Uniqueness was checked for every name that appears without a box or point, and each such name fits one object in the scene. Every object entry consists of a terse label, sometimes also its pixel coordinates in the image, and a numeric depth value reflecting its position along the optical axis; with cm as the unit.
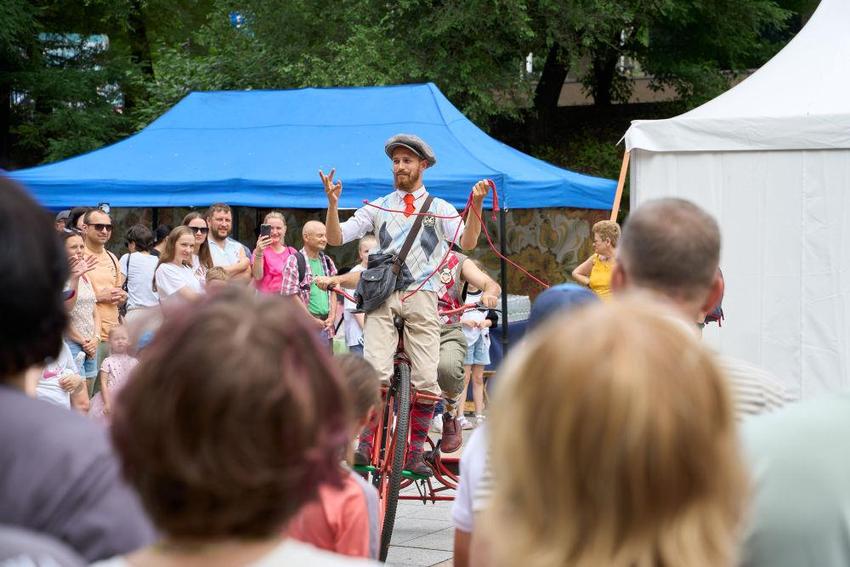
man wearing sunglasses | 1436
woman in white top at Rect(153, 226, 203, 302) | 1392
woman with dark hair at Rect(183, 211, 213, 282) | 1509
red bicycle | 984
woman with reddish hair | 242
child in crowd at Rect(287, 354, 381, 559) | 480
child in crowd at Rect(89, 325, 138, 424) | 1252
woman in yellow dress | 1596
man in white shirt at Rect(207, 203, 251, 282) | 1636
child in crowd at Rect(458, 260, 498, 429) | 1854
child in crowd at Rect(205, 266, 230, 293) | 1415
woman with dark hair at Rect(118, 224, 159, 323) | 1476
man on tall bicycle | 1036
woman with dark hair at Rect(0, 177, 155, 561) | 287
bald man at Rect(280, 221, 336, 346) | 1537
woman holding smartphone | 1544
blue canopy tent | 2079
